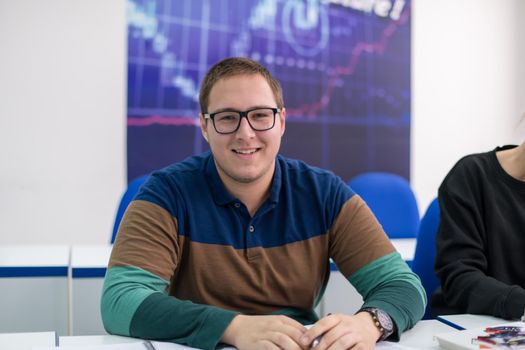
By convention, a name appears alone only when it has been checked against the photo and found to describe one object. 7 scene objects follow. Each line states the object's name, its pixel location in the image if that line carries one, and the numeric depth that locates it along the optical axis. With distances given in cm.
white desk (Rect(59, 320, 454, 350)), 118
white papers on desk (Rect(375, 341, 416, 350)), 118
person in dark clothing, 158
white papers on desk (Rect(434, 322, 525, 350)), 110
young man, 138
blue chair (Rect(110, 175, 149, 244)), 253
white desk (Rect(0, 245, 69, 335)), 203
